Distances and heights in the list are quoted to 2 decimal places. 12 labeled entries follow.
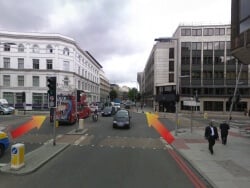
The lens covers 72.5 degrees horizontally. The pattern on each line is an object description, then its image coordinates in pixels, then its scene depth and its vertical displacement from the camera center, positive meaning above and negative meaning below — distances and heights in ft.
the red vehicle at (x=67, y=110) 54.40 -5.56
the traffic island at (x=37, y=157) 18.34 -8.62
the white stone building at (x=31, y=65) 117.72 +19.17
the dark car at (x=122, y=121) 49.51 -8.07
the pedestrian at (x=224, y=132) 32.78 -7.25
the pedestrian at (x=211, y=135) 26.79 -6.47
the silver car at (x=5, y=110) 88.46 -9.23
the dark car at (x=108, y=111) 85.69 -9.23
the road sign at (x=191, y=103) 44.08 -2.36
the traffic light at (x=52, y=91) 29.43 +0.29
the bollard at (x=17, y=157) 18.60 -7.16
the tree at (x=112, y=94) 280.06 -1.28
